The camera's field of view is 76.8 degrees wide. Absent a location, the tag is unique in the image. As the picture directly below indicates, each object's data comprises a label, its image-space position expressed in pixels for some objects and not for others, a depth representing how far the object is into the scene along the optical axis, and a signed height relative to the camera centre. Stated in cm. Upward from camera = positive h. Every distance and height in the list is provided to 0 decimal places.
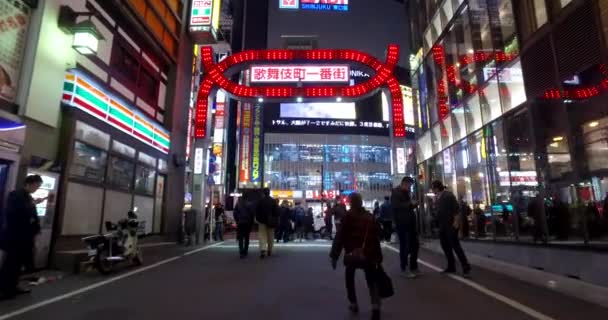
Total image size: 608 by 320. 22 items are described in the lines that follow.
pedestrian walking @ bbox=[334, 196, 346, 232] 1368 +65
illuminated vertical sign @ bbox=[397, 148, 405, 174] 1506 +257
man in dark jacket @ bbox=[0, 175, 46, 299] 509 -11
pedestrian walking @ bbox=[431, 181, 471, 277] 697 +9
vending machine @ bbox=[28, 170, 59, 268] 754 +28
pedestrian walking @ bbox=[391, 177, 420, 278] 693 +4
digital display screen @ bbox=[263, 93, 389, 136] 6781 +1888
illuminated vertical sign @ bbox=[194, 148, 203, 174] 1560 +264
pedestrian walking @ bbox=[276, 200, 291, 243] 1666 +24
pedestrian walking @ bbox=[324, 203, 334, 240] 1928 +22
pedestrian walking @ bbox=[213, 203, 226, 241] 1715 +12
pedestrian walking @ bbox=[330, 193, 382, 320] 405 -22
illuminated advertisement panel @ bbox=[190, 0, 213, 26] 1618 +901
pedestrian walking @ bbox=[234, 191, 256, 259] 970 +25
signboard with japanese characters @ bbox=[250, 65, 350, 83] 1684 +669
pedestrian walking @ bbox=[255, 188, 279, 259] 988 +17
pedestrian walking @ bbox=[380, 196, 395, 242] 1424 +27
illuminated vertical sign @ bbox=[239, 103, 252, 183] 5103 +1061
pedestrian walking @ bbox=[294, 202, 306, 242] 1933 +43
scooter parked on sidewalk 697 -37
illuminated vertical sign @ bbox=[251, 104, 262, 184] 5131 +1034
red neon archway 1647 +630
